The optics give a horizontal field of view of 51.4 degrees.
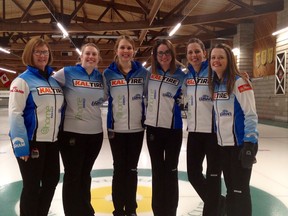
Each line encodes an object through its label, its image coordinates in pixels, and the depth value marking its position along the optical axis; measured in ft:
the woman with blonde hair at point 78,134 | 7.90
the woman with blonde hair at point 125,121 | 8.49
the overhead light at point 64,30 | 32.08
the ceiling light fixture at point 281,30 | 34.12
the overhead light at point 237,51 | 47.10
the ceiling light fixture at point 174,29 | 32.18
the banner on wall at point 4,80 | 59.55
